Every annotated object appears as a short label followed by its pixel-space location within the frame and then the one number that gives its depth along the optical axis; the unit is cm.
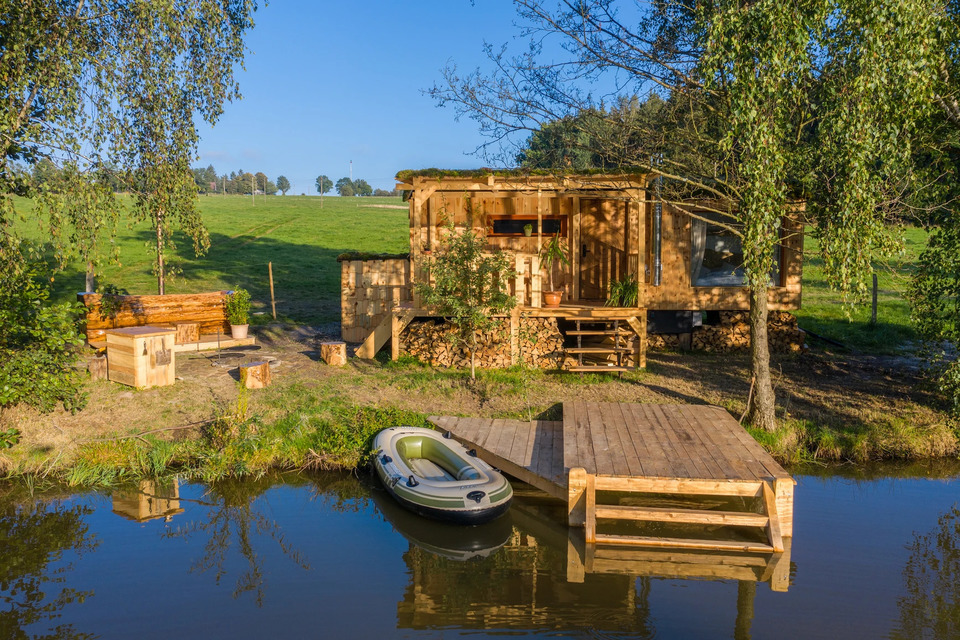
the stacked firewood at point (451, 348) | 1398
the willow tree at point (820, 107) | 834
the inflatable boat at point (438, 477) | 864
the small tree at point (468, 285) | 1238
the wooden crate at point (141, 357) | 1202
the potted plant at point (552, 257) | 1410
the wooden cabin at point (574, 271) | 1388
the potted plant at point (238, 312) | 1603
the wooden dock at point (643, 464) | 823
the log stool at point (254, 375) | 1222
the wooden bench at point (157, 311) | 1495
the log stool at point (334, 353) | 1402
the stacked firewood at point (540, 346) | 1407
